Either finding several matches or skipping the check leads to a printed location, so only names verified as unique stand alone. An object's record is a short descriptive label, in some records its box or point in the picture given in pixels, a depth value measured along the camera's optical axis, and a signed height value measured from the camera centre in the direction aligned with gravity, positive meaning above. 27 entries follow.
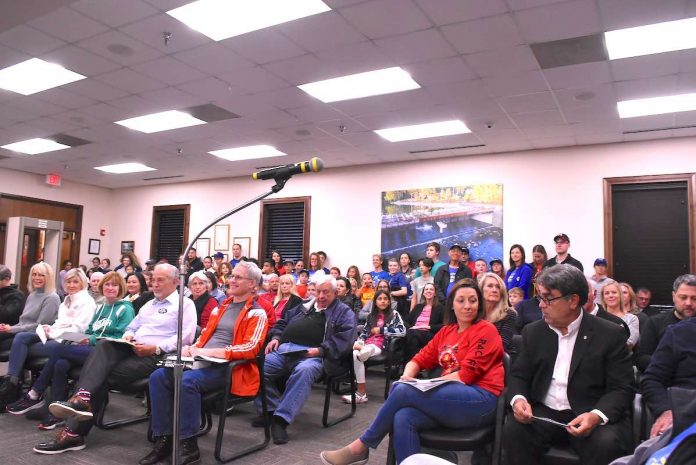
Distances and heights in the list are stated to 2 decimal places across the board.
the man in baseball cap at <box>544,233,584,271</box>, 7.18 +0.42
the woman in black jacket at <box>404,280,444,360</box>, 5.19 -0.49
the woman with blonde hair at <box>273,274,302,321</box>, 5.27 -0.27
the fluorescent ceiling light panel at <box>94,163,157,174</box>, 9.95 +1.90
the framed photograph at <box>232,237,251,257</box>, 10.52 +0.51
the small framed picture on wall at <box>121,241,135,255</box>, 12.20 +0.44
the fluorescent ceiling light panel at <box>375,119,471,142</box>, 6.95 +2.00
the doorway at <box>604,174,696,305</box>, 7.00 +0.72
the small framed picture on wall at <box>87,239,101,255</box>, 12.23 +0.43
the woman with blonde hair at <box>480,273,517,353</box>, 3.58 -0.18
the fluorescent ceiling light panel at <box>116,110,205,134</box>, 6.88 +1.98
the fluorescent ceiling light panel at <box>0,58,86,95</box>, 5.40 +2.02
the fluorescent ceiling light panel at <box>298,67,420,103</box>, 5.37 +2.03
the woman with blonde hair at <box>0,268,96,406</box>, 3.92 -0.55
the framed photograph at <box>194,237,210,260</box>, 11.02 +0.44
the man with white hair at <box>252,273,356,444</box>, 3.46 -0.58
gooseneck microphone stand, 2.20 -0.32
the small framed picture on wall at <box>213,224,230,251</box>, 10.80 +0.65
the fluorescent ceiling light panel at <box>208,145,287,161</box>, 8.38 +1.94
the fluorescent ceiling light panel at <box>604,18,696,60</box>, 4.21 +2.05
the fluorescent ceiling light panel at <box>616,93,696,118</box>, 5.75 +2.02
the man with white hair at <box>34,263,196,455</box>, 3.07 -0.59
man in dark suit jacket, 2.10 -0.45
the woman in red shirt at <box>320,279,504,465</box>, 2.35 -0.53
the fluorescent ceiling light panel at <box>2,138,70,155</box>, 8.43 +1.94
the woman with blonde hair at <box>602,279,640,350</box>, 4.09 -0.18
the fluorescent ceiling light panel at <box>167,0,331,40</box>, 4.05 +2.05
